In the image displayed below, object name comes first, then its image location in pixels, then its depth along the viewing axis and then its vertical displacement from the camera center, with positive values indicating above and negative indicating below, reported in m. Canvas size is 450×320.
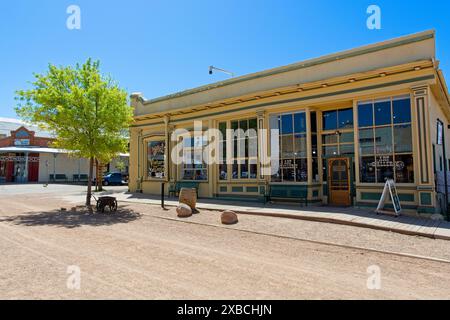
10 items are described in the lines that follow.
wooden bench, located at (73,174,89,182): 41.64 -0.17
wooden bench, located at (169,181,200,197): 18.30 -0.60
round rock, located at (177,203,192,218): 12.28 -1.35
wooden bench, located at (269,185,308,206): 14.13 -0.78
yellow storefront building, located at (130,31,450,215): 11.58 +2.01
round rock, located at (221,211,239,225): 10.94 -1.44
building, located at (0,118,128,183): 38.34 +1.77
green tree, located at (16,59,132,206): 13.77 +2.87
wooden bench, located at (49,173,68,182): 39.21 -0.25
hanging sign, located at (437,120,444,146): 10.70 +1.34
